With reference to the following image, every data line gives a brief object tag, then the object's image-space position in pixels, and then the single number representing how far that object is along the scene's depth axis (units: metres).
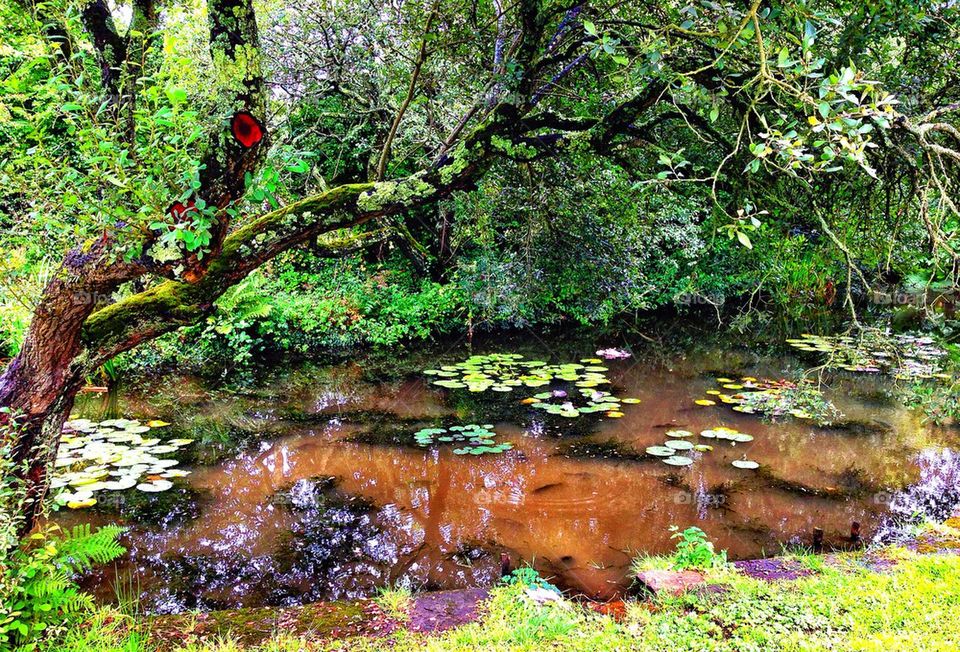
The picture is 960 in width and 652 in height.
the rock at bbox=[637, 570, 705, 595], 3.29
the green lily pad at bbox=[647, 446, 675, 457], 5.79
